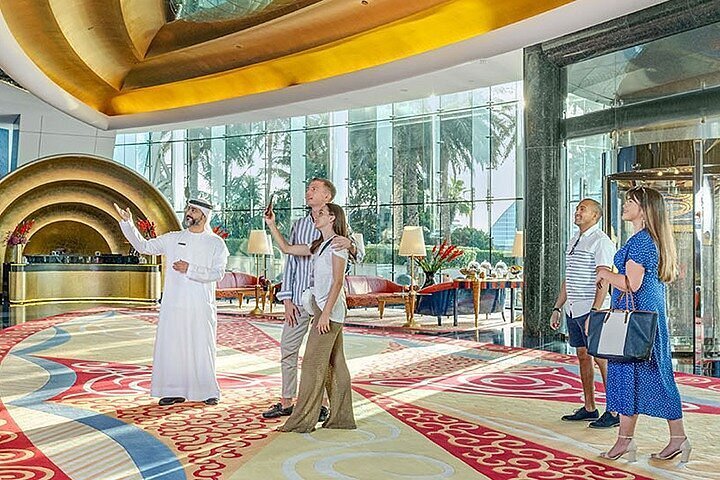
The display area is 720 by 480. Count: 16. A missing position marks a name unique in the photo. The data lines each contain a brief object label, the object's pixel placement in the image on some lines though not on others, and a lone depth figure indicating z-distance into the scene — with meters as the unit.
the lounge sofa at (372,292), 13.25
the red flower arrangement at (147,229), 16.95
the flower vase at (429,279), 14.05
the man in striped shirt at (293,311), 5.32
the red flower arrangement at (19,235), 16.47
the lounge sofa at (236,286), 15.44
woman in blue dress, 4.14
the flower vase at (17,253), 16.52
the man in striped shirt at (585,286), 5.19
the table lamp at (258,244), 15.29
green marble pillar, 10.49
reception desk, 17.09
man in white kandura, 5.82
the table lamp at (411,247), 12.48
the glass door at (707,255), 7.82
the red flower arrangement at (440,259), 14.04
